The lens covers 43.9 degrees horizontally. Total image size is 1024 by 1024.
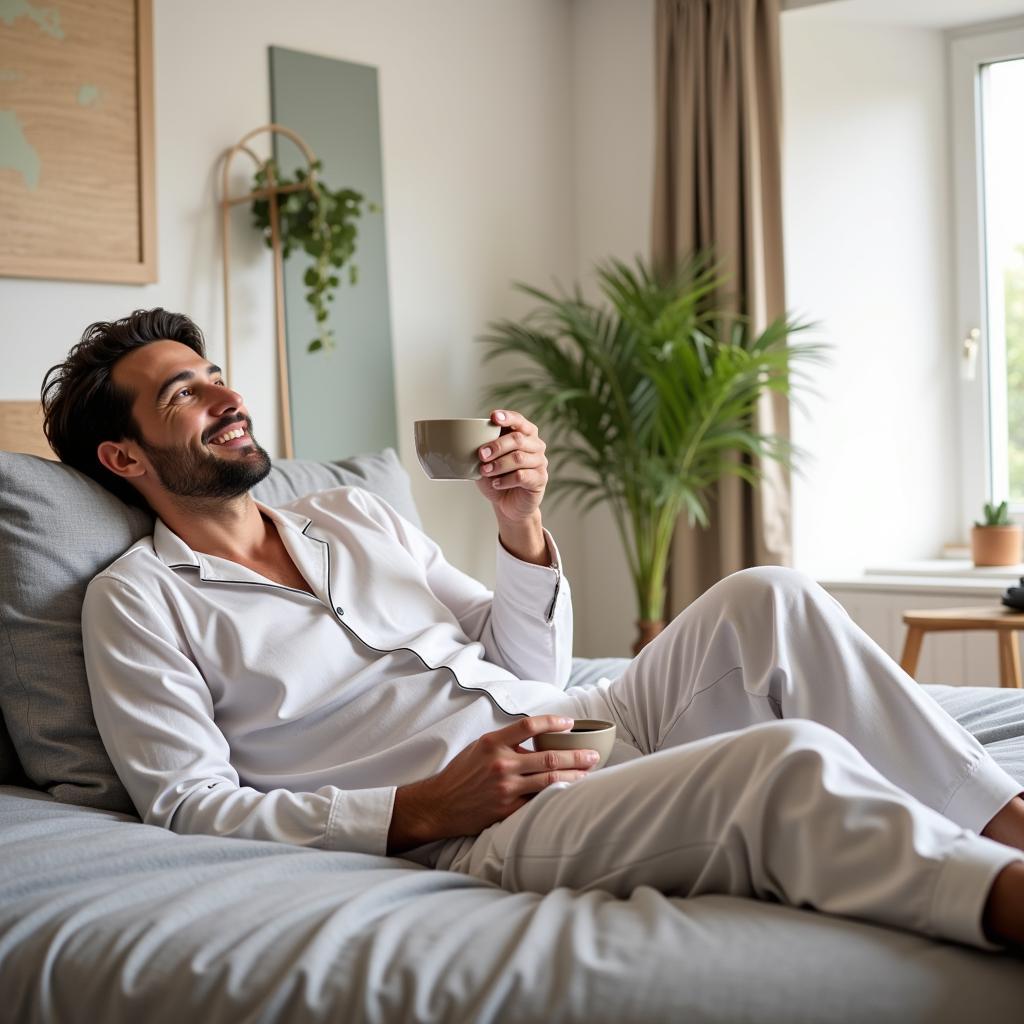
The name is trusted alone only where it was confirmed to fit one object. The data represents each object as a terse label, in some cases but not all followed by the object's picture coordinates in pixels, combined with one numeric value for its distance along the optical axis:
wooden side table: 3.00
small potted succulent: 3.93
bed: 1.00
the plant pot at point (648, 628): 3.81
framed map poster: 2.87
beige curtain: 3.84
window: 4.13
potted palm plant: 3.57
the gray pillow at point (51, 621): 1.68
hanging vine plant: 3.33
